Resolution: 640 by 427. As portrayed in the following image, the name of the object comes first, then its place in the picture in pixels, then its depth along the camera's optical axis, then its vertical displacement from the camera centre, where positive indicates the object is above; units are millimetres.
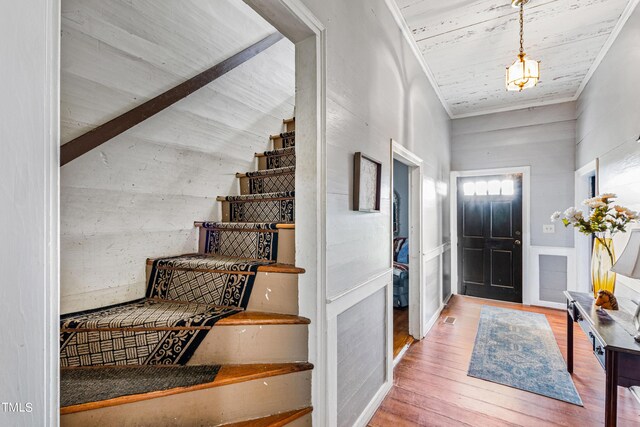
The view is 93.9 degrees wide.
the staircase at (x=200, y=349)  1138 -610
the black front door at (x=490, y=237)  4484 -364
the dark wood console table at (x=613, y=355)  1397 -690
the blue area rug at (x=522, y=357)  2299 -1312
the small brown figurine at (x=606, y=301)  1952 -573
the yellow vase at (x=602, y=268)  2084 -391
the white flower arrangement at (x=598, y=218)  1992 -31
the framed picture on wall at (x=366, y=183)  1757 +194
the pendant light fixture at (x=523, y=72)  2291 +1094
